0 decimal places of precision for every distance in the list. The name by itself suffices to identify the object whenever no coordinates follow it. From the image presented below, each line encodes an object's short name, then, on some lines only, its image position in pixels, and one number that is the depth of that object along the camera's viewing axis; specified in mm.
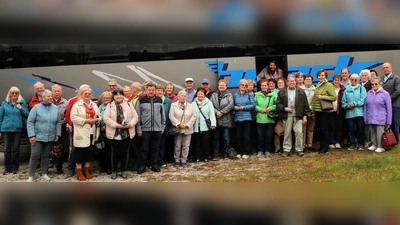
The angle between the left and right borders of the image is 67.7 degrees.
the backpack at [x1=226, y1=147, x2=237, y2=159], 6668
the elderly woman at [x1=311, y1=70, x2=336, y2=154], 6438
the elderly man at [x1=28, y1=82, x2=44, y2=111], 5925
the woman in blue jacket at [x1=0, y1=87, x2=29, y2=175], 5848
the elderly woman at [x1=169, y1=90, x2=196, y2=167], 6254
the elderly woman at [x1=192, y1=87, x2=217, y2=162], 6512
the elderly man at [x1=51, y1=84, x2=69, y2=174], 5891
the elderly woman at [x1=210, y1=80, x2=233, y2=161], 6641
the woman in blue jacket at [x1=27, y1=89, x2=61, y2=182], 5054
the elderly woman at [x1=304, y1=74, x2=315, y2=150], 6773
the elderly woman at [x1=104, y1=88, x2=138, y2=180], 5379
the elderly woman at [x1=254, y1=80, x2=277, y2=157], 6699
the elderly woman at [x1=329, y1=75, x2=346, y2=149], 6730
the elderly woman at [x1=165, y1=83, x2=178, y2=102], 6672
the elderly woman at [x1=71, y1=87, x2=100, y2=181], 5137
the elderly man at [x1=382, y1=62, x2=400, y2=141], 6438
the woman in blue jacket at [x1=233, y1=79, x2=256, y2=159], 6637
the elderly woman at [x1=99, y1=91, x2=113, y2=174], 5660
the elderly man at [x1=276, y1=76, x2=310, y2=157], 6457
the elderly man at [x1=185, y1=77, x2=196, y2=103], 6766
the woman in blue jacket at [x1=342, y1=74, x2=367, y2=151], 6527
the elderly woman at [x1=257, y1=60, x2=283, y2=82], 6938
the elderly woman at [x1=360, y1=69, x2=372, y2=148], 6709
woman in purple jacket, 6145
